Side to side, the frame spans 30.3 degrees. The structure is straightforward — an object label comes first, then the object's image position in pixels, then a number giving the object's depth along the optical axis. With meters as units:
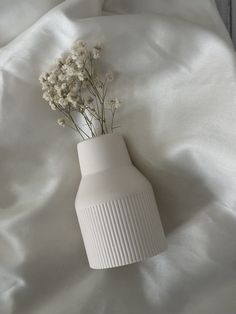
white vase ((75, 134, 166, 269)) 0.77
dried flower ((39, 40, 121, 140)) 0.80
